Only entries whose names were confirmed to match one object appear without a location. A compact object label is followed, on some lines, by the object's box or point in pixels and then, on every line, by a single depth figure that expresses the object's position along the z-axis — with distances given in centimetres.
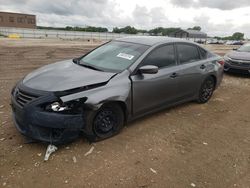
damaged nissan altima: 250
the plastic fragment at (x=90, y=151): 261
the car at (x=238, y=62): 712
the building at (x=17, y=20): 6102
